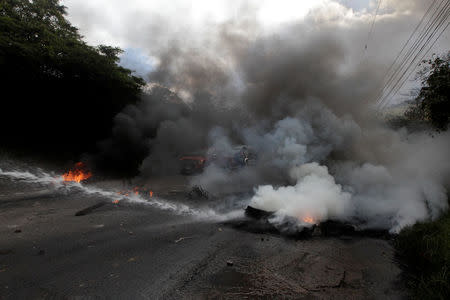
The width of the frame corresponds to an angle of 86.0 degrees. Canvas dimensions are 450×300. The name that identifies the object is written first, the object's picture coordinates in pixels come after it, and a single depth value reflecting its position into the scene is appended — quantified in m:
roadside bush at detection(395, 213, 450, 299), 3.88
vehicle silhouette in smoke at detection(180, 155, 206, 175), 13.55
